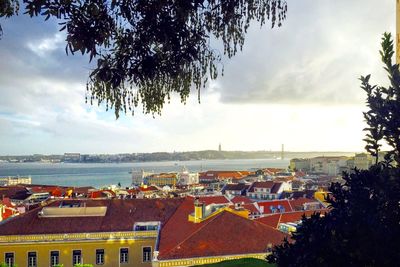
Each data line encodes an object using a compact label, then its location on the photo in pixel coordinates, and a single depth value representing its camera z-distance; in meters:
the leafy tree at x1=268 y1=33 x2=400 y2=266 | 4.04
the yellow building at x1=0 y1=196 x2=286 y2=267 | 20.23
